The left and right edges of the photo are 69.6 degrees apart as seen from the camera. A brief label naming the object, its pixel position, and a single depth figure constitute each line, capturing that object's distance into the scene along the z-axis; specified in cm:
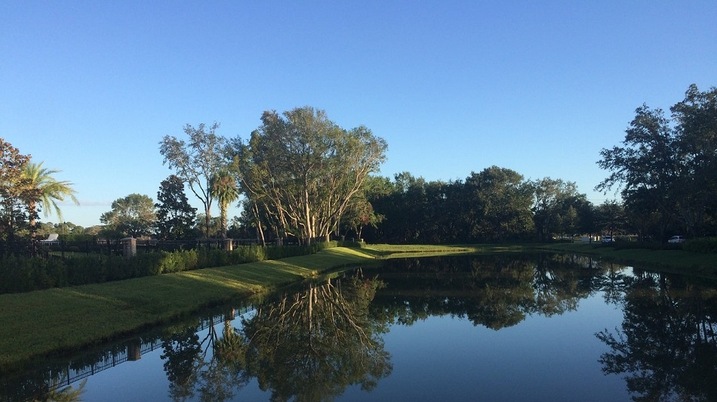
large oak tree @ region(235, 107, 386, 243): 5550
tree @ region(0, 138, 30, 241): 4066
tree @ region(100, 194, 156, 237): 14521
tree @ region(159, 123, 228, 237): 6044
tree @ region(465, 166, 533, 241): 9806
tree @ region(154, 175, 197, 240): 7731
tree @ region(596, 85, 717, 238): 3750
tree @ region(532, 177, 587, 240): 10181
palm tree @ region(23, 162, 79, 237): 5242
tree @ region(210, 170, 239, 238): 6425
